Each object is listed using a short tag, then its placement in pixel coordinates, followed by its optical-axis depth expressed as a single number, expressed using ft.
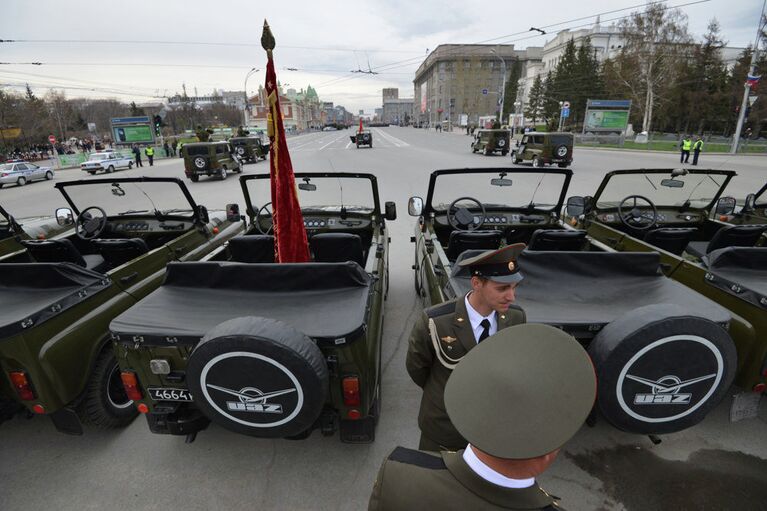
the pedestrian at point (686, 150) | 65.46
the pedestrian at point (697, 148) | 62.50
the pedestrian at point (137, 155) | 85.32
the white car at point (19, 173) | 66.54
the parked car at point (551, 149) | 63.31
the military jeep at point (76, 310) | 8.87
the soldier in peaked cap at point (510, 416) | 3.02
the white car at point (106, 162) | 80.12
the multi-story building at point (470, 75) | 323.78
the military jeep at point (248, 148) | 80.86
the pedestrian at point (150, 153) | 86.79
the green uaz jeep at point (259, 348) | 7.16
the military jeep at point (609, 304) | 7.46
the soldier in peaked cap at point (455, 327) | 6.42
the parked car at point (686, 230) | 10.41
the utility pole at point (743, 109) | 75.72
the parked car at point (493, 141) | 82.69
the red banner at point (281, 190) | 11.91
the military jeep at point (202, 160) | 57.82
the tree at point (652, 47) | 117.80
